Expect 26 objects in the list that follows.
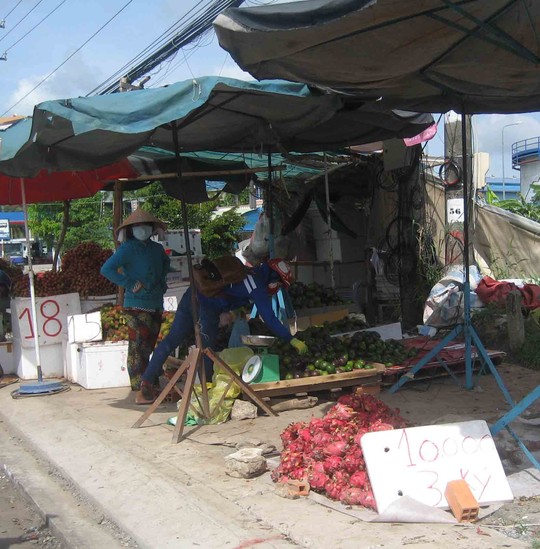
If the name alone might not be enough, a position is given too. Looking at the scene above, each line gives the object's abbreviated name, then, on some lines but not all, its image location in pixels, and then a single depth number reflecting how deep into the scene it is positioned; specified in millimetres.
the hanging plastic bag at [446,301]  8961
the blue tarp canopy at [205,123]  4883
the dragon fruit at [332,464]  4098
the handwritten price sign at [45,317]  8258
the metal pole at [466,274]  5957
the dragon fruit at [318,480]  4086
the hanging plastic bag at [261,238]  11560
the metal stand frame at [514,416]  4023
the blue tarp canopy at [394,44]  3629
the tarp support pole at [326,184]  10337
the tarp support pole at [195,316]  5793
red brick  3576
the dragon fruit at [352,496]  3881
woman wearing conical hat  6812
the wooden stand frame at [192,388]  5555
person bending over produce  6055
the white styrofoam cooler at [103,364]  7789
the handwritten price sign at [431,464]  3764
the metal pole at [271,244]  8820
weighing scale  6086
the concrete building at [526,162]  40812
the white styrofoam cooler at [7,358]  8828
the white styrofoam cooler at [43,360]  8422
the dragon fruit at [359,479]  3945
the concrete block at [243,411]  5898
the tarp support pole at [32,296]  7657
